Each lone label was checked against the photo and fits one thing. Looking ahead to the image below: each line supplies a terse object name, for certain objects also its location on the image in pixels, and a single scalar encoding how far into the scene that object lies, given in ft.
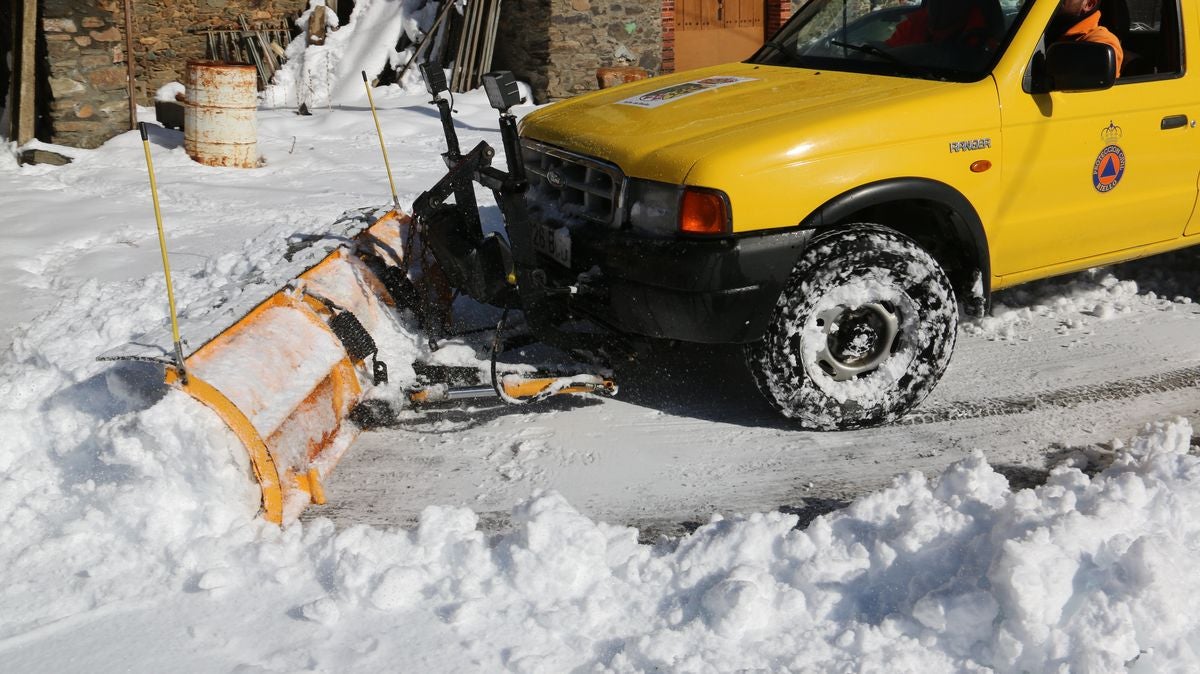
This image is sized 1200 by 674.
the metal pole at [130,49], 33.88
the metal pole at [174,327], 11.81
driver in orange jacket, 15.66
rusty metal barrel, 32.30
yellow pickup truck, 13.64
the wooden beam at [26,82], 33.50
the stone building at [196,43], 33.65
